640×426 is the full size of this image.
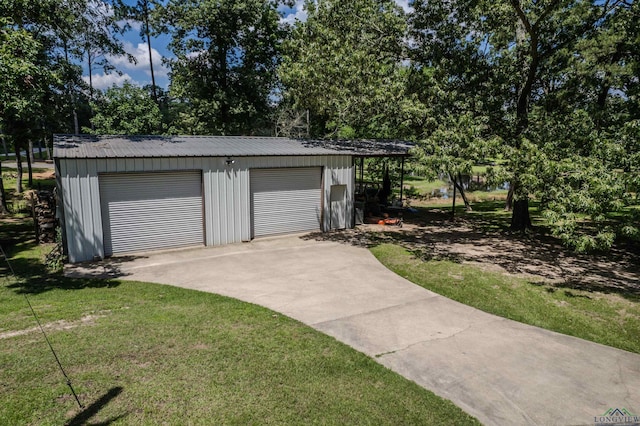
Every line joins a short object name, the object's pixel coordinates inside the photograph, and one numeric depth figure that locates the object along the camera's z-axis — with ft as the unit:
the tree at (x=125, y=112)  81.00
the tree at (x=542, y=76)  32.68
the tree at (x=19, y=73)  28.94
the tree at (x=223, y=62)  83.51
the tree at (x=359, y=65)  43.65
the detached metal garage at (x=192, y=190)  36.14
